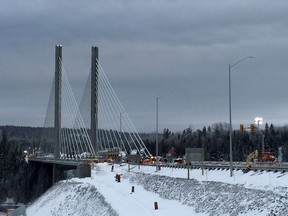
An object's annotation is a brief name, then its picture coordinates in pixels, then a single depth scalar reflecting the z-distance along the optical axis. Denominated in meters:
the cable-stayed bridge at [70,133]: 90.81
